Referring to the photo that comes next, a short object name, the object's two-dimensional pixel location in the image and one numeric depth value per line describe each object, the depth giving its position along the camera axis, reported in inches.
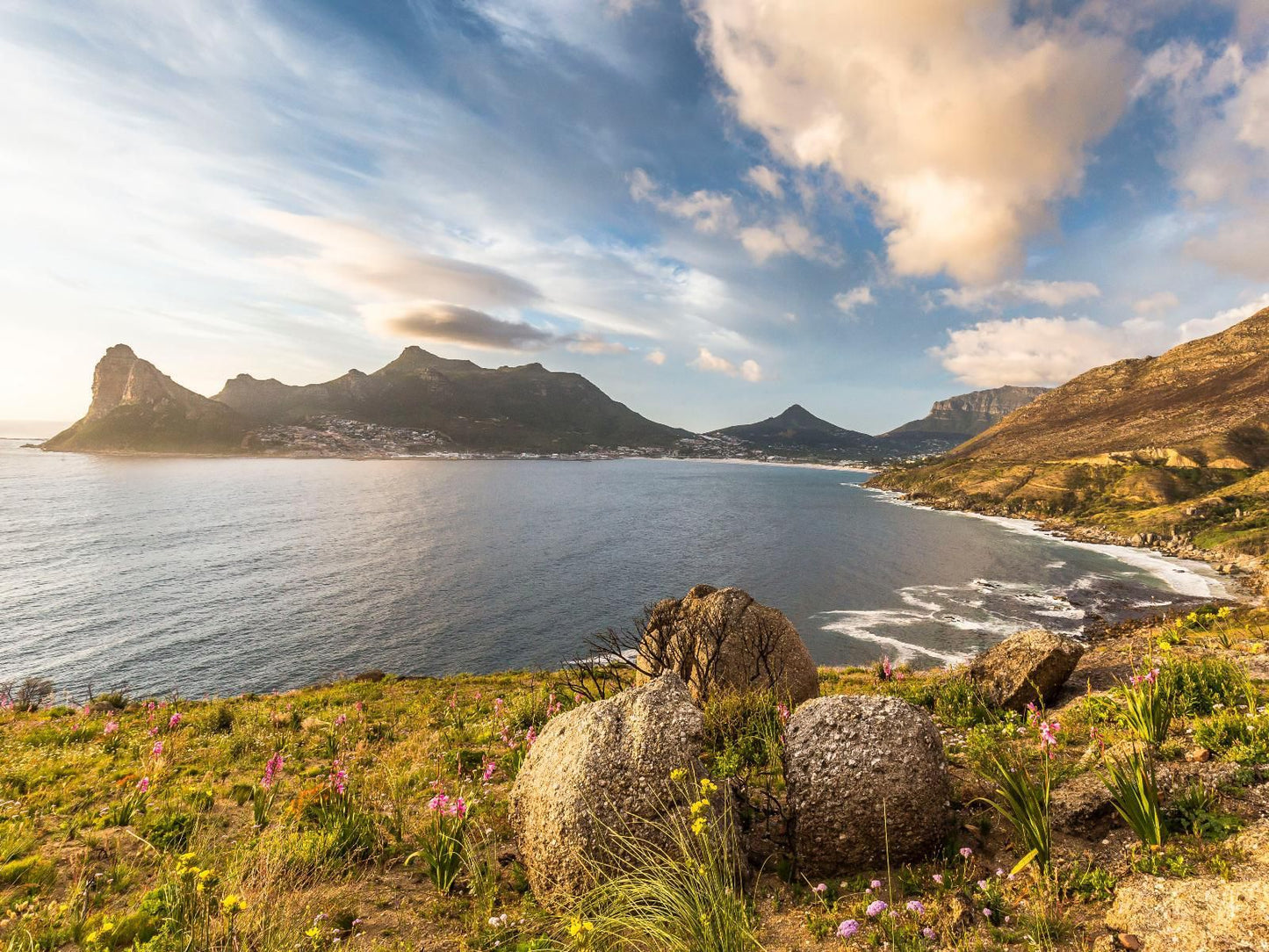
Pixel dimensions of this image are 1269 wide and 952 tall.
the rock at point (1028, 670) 458.9
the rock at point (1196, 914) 149.3
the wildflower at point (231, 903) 173.9
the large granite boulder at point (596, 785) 253.9
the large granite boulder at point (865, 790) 253.0
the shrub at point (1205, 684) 318.7
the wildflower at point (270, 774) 390.9
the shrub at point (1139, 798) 202.7
